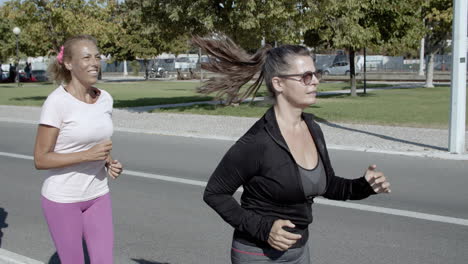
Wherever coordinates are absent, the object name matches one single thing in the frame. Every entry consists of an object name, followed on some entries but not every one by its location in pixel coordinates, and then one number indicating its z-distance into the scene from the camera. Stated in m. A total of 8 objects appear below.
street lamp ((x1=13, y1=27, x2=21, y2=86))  43.08
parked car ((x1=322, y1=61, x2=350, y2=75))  59.58
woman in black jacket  2.51
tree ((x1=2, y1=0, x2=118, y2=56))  26.94
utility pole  10.33
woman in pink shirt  3.31
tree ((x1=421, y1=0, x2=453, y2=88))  32.78
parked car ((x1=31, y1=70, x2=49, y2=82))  58.16
